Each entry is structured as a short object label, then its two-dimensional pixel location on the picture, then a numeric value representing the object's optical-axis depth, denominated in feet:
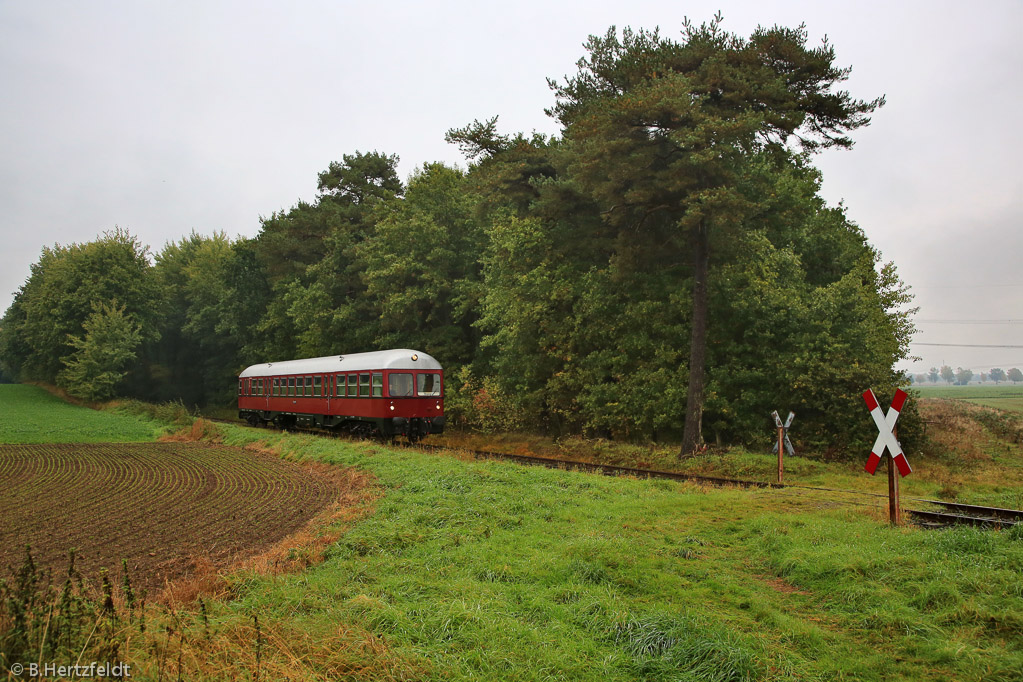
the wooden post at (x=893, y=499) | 29.07
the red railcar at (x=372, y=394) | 75.15
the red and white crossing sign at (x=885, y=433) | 28.43
